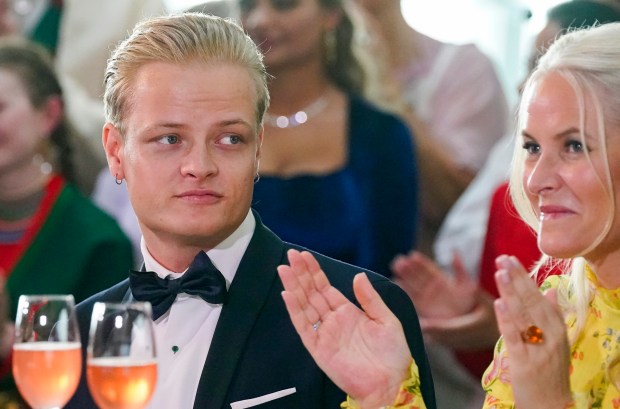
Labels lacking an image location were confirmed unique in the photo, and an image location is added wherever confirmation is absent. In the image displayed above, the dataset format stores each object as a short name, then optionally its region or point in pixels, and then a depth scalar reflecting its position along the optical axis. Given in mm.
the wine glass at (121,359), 2879
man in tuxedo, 3104
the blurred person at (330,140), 4246
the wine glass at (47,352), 2914
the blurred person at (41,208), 4095
